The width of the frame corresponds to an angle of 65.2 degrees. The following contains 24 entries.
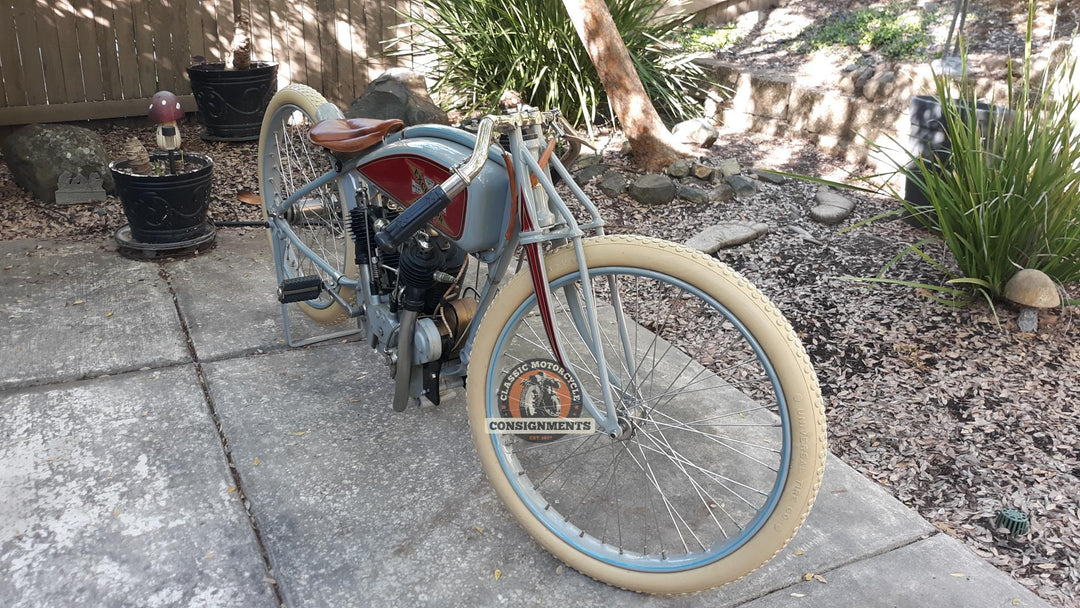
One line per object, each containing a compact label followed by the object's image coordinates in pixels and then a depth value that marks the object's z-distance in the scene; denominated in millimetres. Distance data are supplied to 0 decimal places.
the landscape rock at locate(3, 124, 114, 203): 4707
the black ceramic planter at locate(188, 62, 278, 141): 5613
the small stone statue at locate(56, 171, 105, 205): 4691
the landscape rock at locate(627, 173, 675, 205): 4742
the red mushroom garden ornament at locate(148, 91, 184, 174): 3607
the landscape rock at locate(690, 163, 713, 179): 4914
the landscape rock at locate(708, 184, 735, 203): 4781
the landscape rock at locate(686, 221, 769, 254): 4121
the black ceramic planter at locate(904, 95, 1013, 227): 3926
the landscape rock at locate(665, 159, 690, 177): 4953
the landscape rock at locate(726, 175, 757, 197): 4848
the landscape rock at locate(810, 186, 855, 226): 4391
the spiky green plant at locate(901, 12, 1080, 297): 3123
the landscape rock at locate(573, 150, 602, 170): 5141
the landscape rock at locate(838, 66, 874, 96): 5695
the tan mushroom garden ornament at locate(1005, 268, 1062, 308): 3174
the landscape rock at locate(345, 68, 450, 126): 5512
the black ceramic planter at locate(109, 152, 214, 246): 3844
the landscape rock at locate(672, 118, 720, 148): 5500
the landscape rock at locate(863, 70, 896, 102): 5473
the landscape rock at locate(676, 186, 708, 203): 4742
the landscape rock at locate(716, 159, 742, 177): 4949
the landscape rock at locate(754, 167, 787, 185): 5027
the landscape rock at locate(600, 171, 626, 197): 4855
